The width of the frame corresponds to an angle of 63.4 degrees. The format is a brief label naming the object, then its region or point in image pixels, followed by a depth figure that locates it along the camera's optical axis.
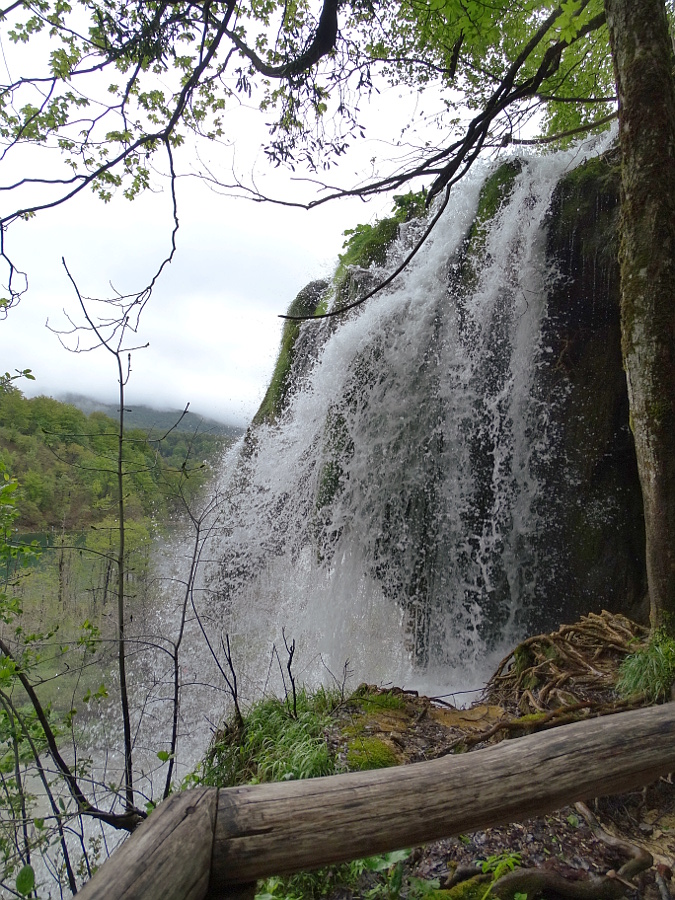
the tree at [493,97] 3.27
